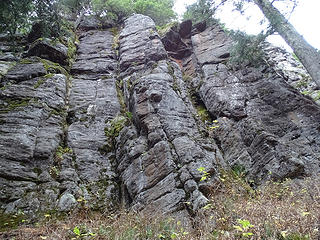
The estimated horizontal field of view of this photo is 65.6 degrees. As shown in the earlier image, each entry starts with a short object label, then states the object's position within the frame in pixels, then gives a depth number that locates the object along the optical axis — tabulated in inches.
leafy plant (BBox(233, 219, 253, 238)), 145.3
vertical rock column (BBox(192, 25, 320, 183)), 332.2
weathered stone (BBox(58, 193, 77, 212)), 284.7
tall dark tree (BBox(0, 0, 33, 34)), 311.5
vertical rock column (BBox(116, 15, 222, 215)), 278.4
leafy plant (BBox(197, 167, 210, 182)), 281.7
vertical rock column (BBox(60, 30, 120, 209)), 326.0
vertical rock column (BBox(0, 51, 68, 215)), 281.6
